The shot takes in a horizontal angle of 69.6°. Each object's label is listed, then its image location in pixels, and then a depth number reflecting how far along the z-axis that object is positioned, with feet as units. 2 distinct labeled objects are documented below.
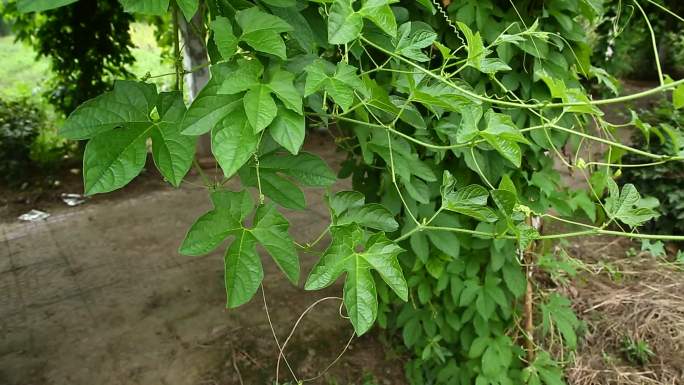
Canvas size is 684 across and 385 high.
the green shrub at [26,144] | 12.39
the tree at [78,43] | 12.73
